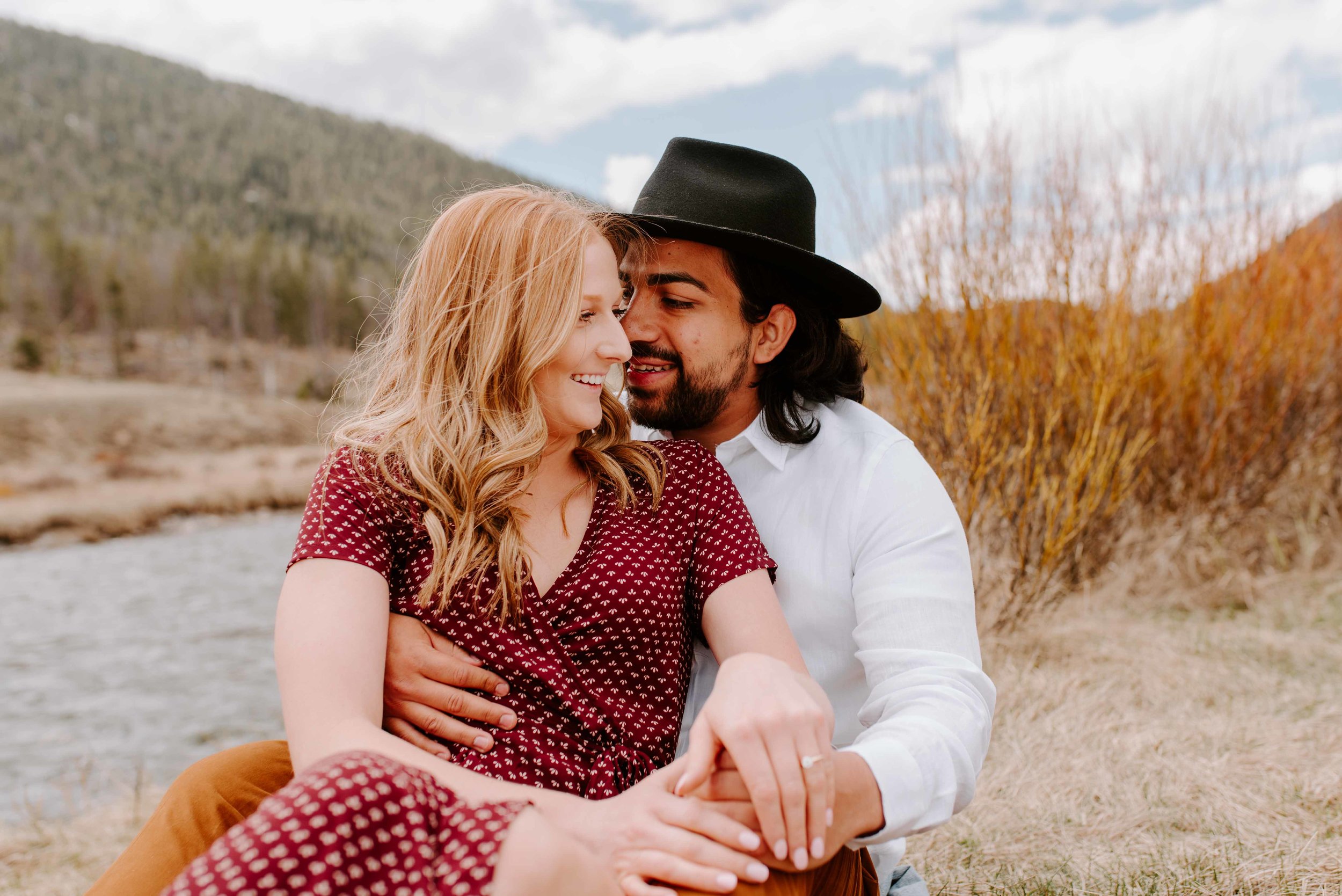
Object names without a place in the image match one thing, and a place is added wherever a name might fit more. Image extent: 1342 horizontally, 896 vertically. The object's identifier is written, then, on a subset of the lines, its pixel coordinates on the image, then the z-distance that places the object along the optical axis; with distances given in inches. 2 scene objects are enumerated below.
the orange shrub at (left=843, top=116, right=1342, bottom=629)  167.8
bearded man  55.6
